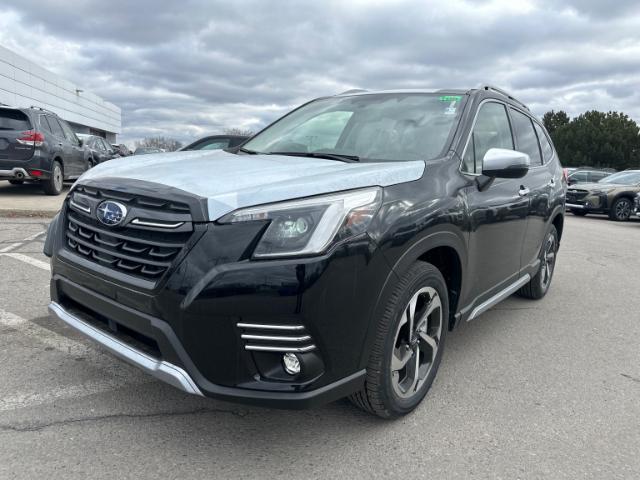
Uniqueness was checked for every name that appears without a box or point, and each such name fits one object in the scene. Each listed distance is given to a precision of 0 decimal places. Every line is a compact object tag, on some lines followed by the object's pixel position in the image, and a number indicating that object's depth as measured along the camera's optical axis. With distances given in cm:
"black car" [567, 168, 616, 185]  2042
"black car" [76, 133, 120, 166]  1424
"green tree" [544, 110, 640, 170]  5994
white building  3897
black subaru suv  218
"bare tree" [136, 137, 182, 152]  7175
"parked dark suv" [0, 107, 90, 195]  1027
